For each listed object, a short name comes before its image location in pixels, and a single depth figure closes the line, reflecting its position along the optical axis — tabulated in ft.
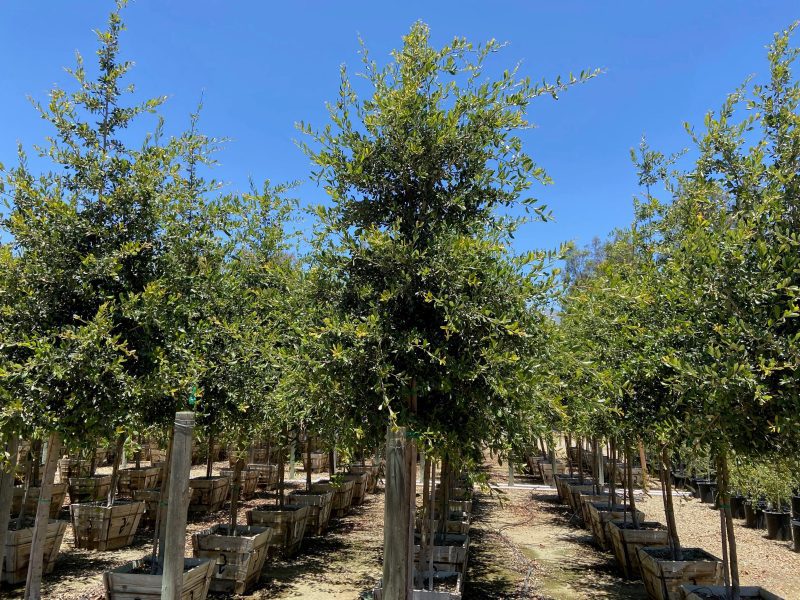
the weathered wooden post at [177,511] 11.68
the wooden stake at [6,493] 22.66
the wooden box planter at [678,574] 24.94
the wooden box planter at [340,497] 47.26
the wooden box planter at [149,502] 40.75
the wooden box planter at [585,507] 44.80
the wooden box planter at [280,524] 34.30
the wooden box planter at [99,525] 34.09
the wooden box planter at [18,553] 27.04
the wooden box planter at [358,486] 52.75
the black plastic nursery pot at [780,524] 39.37
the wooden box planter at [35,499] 37.09
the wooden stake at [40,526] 21.06
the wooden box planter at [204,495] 45.62
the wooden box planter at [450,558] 27.45
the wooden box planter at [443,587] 20.17
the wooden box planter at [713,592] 21.16
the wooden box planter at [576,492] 50.72
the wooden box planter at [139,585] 21.29
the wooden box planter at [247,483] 53.83
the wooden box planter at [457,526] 34.50
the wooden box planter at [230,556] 27.20
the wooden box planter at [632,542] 31.14
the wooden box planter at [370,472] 59.76
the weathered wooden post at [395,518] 15.92
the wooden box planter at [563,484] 58.69
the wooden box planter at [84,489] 43.67
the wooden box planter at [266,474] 58.03
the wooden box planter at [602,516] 37.55
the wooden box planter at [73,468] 49.64
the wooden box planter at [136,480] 46.68
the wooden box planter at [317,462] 75.66
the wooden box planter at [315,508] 40.09
